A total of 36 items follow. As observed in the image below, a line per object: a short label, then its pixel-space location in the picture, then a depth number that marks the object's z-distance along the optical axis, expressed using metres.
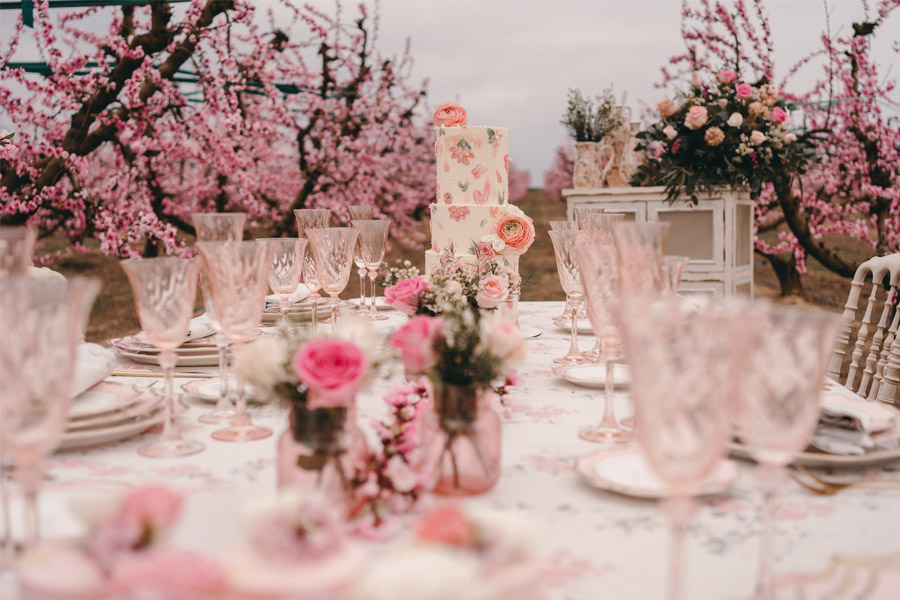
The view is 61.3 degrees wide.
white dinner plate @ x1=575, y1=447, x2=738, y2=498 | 0.96
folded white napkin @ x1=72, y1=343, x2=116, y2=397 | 1.28
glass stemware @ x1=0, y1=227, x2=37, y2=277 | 1.18
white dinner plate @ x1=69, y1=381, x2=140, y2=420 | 1.23
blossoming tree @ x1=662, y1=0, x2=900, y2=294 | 6.15
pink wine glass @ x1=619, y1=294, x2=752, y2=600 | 0.67
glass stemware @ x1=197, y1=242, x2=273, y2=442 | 1.25
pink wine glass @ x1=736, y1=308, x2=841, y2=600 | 0.74
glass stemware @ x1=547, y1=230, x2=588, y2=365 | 1.83
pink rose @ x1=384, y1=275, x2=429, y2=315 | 1.57
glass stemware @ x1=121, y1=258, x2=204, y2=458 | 1.19
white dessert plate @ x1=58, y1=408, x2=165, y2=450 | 1.18
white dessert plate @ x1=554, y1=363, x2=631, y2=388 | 1.60
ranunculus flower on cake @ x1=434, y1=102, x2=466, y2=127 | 2.36
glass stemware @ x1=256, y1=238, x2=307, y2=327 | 1.79
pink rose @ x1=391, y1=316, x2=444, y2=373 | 0.95
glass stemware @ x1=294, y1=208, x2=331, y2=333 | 2.07
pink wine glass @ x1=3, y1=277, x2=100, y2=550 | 0.76
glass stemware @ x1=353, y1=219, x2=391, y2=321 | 2.29
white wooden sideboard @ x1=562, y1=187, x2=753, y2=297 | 4.56
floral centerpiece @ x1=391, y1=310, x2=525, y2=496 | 0.94
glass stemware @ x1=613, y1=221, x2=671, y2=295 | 1.18
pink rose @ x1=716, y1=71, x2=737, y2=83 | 4.27
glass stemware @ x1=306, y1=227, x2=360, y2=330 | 1.87
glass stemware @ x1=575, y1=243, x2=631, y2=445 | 1.28
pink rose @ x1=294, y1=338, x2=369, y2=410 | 0.82
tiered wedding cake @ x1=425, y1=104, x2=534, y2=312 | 2.28
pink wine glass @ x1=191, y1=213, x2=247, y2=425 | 1.32
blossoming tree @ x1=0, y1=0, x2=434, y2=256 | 4.89
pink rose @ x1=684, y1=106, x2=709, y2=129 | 4.23
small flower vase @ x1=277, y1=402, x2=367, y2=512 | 0.87
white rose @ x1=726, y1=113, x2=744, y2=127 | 4.17
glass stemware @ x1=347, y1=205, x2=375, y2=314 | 2.38
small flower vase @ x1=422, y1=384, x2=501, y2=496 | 0.95
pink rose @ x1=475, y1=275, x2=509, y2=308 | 1.65
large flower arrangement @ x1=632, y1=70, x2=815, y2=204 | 4.25
